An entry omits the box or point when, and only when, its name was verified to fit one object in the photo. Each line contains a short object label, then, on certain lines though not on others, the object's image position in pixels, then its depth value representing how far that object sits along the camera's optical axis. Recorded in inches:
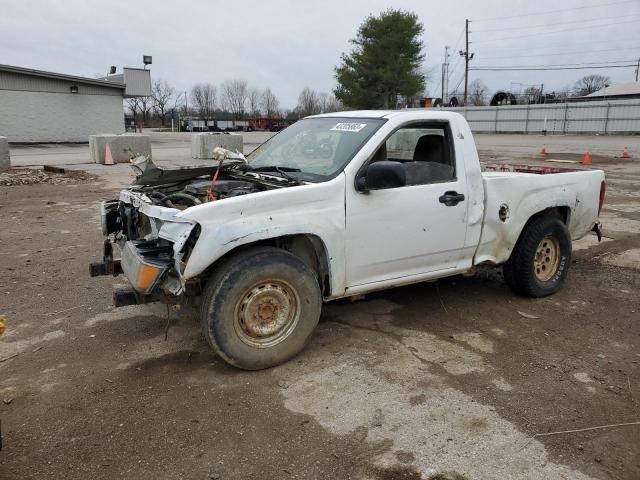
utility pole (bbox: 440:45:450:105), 3353.8
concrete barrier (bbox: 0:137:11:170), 641.6
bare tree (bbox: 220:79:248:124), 4005.9
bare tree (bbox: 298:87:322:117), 3617.1
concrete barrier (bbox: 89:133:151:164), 742.5
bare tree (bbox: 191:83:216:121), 4023.1
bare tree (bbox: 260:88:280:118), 3983.8
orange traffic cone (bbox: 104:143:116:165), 723.4
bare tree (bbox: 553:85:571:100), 2589.6
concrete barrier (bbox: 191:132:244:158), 807.7
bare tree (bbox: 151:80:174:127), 3705.7
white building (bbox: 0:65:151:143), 1132.5
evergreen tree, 2069.4
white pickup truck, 139.5
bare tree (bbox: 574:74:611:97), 3264.3
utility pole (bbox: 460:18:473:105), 2586.1
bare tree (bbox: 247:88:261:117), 3977.4
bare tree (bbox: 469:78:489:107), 3046.3
